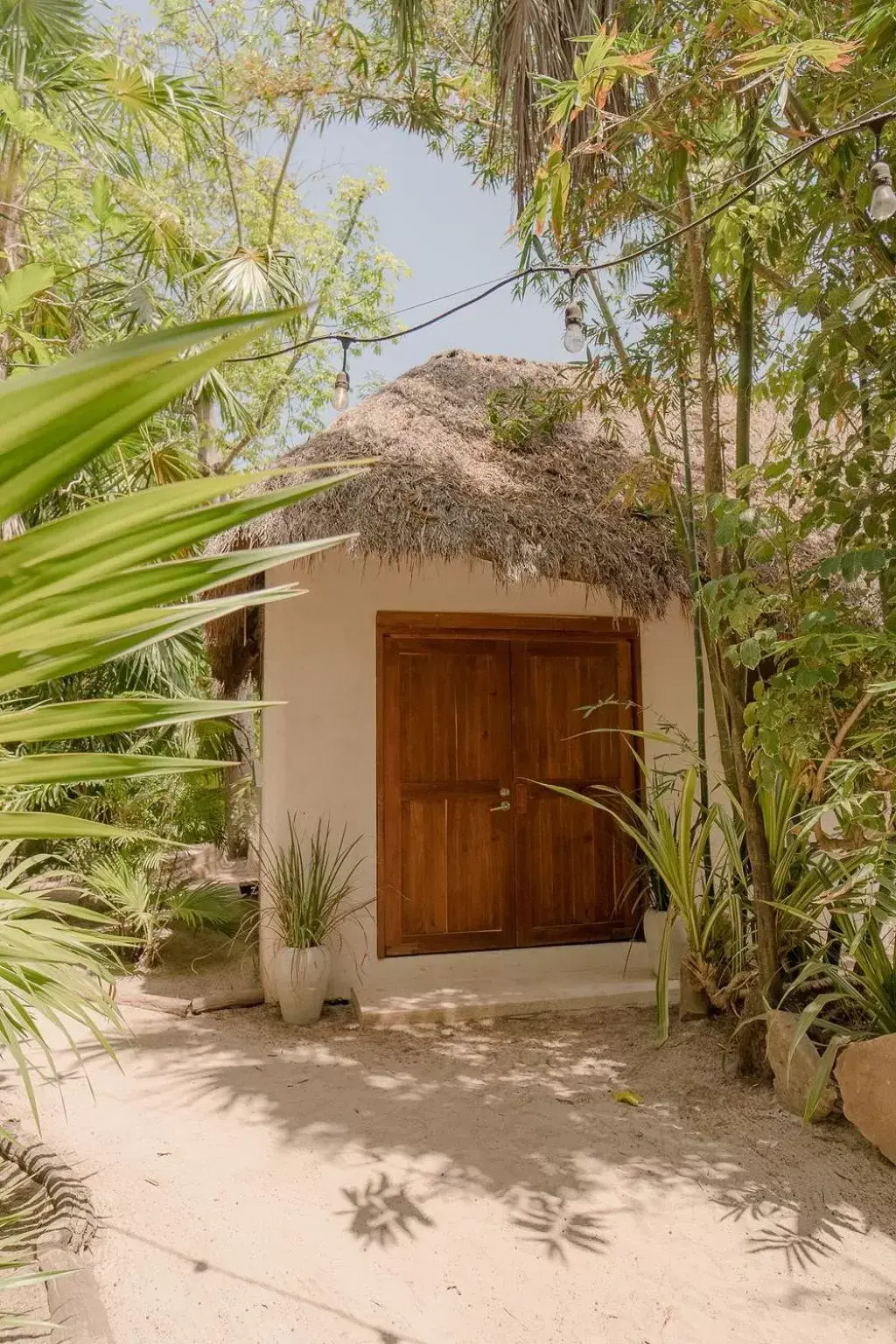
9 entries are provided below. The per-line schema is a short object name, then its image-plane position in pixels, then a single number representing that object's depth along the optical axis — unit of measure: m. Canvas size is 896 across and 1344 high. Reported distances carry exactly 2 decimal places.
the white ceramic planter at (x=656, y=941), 4.45
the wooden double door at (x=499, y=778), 4.92
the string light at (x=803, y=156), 2.48
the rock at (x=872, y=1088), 2.65
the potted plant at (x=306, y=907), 4.19
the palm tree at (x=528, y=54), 3.41
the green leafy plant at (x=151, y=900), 5.27
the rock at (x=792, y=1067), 2.92
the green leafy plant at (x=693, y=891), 3.53
